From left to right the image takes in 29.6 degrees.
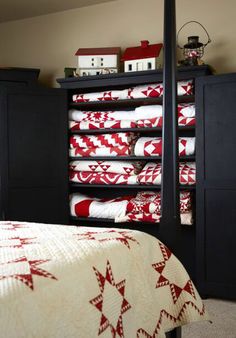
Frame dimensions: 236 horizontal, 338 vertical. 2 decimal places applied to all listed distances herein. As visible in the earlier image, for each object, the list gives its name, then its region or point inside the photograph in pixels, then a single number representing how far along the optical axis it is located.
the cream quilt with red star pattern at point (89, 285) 1.06
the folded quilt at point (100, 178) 3.68
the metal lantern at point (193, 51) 3.52
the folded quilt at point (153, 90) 3.48
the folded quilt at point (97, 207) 3.69
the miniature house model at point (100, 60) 3.82
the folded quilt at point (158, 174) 3.47
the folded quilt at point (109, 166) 3.70
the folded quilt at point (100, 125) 3.70
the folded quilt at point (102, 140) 3.70
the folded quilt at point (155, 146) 3.47
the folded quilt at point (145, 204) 3.55
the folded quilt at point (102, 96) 3.72
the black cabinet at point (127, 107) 3.56
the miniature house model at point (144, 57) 3.63
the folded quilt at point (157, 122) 3.47
